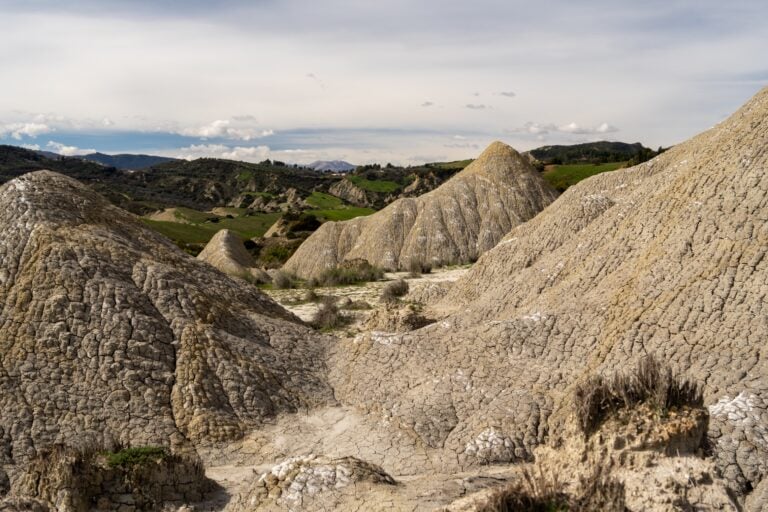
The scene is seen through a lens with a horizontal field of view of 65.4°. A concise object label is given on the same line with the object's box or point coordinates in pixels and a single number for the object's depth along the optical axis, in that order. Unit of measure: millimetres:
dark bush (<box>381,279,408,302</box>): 25734
